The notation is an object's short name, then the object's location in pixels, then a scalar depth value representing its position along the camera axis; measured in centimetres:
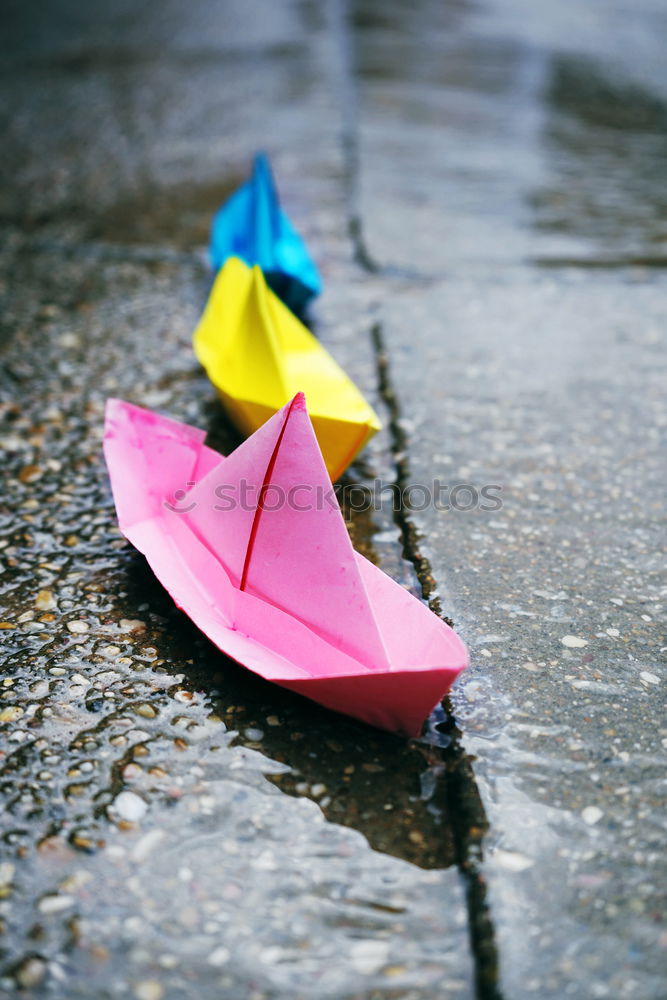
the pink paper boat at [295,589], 75
